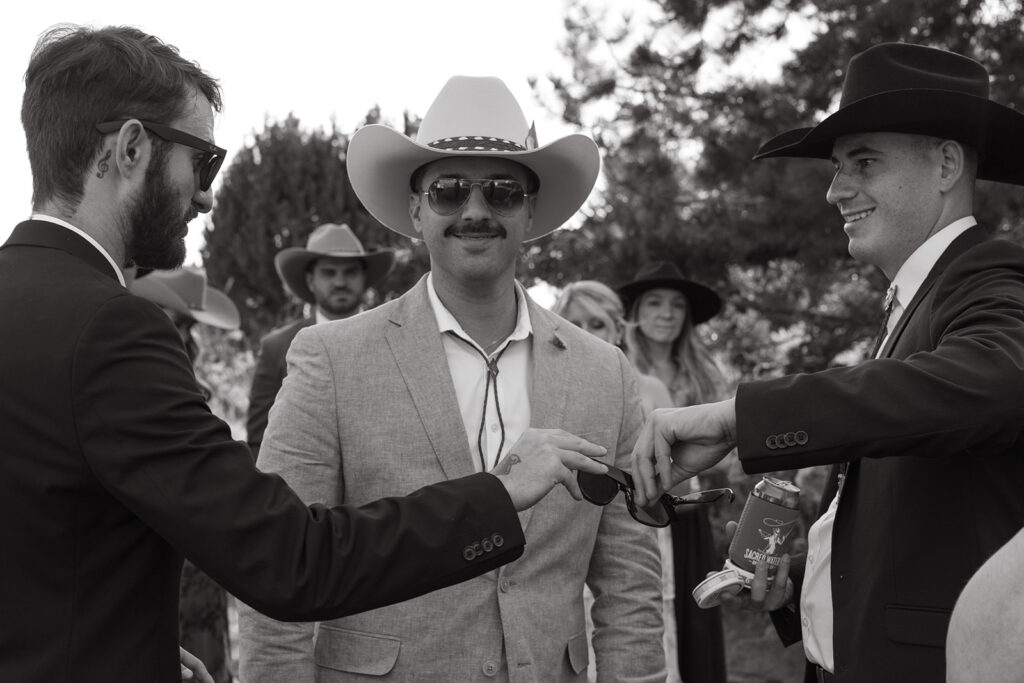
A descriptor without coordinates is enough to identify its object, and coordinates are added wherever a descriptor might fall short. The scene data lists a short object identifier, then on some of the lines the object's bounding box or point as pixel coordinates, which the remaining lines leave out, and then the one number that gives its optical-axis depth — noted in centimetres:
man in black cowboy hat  224
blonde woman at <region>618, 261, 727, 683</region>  588
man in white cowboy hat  282
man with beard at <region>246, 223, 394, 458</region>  656
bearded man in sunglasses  183
